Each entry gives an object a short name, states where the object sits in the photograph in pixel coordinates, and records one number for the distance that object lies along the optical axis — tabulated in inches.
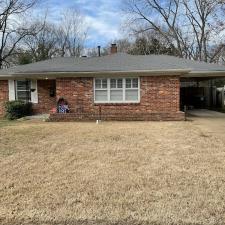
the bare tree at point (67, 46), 1212.9
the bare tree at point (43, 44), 1110.2
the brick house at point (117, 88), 411.5
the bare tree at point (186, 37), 959.5
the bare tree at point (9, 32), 933.7
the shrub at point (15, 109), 455.1
